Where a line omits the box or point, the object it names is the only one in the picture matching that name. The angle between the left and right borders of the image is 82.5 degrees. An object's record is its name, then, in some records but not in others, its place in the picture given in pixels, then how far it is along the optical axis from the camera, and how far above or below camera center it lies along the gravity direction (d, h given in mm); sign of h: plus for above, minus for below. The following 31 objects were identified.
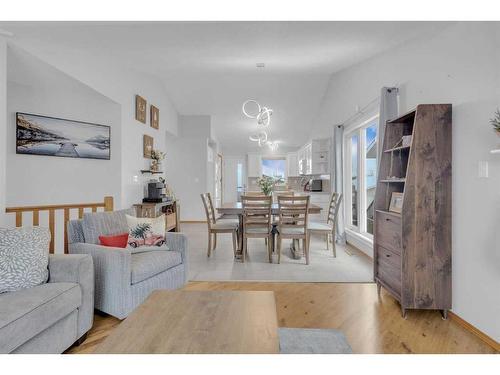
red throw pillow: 2516 -501
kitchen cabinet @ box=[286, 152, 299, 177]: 11047 +869
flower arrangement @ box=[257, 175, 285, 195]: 4811 +25
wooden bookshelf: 2230 -235
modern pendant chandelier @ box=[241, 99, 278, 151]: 4516 +1238
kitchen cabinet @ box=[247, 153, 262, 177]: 11367 +820
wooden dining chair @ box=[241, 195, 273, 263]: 3723 -447
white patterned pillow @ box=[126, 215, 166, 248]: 2650 -444
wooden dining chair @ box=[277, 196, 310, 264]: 3648 -432
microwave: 6363 +16
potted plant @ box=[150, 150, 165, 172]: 5418 +502
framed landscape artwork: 3539 +638
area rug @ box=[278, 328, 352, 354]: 1812 -1043
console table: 4715 -467
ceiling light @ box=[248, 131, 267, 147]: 6868 +1433
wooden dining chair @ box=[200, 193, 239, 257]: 4074 -583
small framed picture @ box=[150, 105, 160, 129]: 5466 +1332
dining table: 3875 -360
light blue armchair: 2166 -651
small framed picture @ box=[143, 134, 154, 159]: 5129 +721
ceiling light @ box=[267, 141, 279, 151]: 8484 +1256
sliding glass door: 4422 +186
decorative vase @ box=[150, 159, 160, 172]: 5398 +370
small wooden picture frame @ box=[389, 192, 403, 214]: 2547 -147
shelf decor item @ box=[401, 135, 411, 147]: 2426 +392
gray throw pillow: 2512 -365
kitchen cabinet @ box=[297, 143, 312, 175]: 7297 +728
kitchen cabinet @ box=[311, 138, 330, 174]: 5902 +625
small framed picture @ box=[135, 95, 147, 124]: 4824 +1324
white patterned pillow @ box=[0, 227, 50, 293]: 1732 -472
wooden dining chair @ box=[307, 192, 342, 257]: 3916 -566
